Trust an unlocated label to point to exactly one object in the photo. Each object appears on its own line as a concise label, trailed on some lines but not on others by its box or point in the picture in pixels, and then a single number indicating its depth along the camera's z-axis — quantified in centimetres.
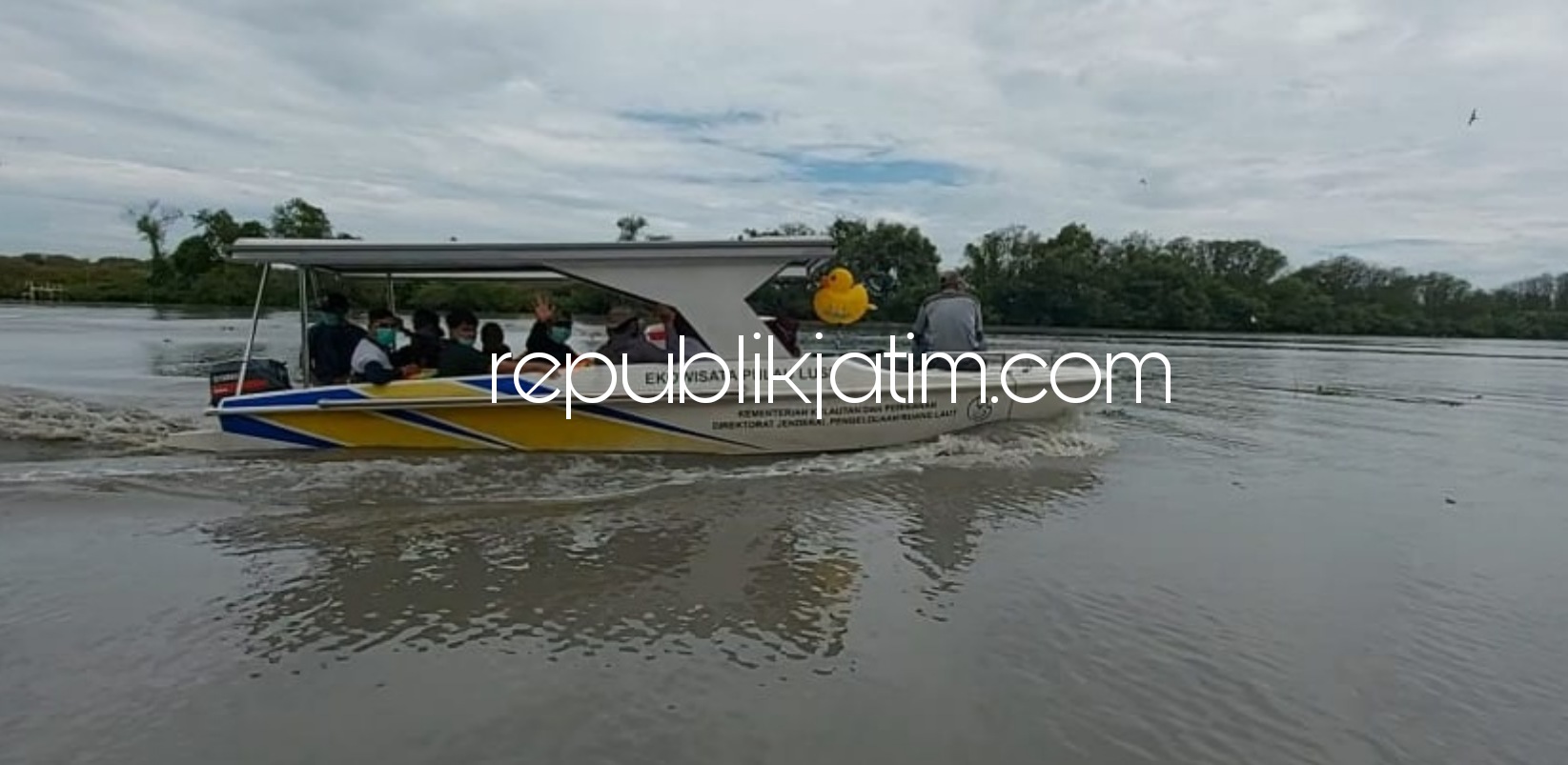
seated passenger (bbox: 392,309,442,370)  955
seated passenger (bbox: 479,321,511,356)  935
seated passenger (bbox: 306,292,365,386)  912
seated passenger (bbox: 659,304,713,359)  888
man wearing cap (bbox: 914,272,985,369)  1048
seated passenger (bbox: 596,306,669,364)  898
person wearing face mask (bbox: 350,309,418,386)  862
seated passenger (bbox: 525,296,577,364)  932
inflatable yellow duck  962
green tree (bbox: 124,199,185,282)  7924
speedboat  855
